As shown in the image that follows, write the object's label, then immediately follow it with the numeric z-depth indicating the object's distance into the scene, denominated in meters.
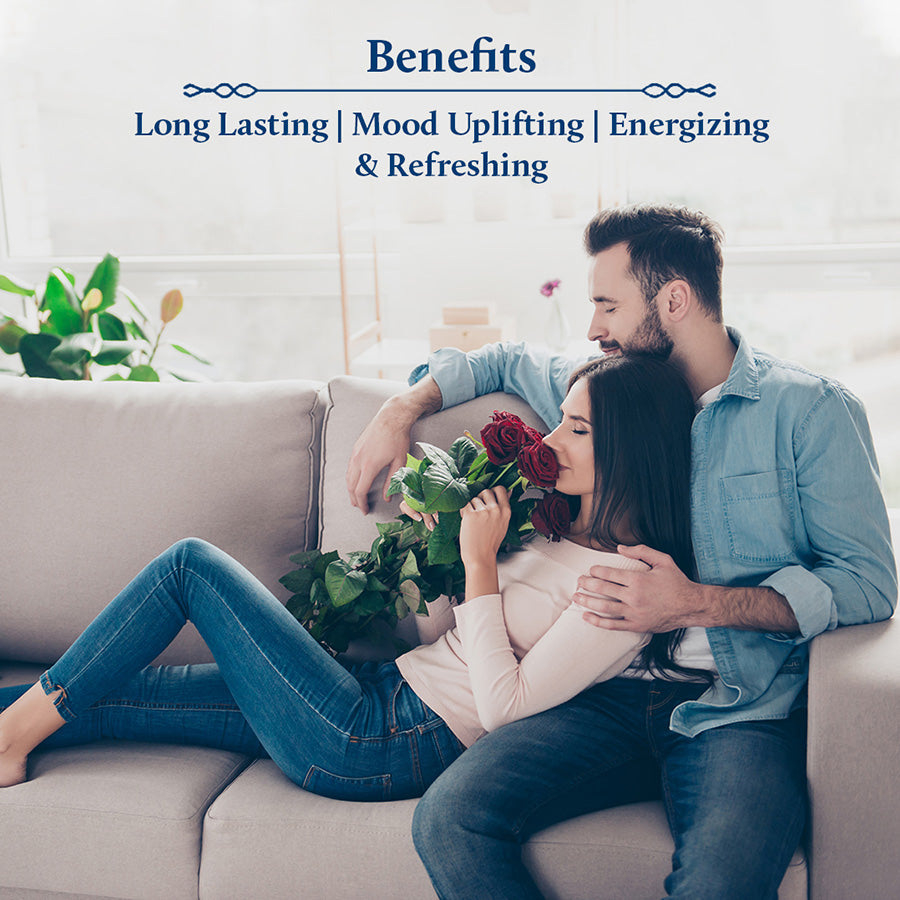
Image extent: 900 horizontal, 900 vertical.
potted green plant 2.22
